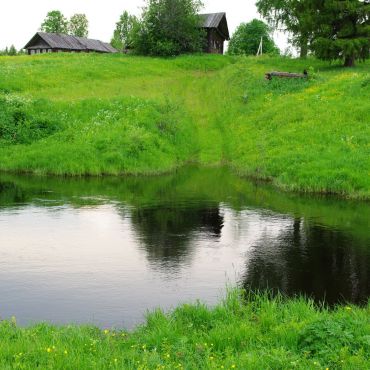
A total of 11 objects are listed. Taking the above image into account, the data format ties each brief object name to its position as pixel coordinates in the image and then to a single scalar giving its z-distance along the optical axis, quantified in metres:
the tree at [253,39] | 96.75
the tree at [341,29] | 40.81
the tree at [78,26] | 143.75
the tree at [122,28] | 142.75
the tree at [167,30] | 64.31
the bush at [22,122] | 29.28
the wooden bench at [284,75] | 39.75
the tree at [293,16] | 43.84
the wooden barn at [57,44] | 90.62
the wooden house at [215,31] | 71.06
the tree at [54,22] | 127.25
